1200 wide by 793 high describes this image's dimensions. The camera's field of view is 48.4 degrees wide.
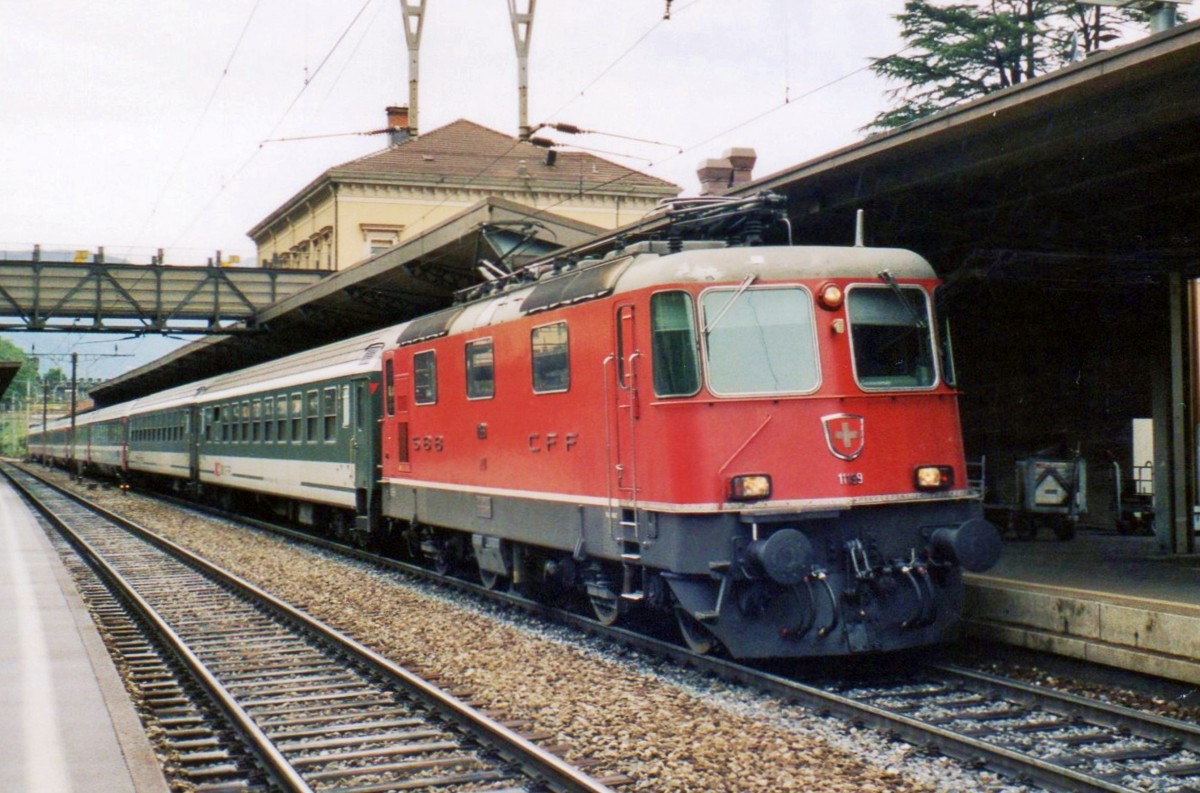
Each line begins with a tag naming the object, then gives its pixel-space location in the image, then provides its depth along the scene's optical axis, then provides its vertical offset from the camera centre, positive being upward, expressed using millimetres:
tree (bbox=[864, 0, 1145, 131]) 30734 +8723
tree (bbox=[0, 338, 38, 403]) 115069 +6355
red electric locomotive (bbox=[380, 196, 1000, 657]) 9070 -134
